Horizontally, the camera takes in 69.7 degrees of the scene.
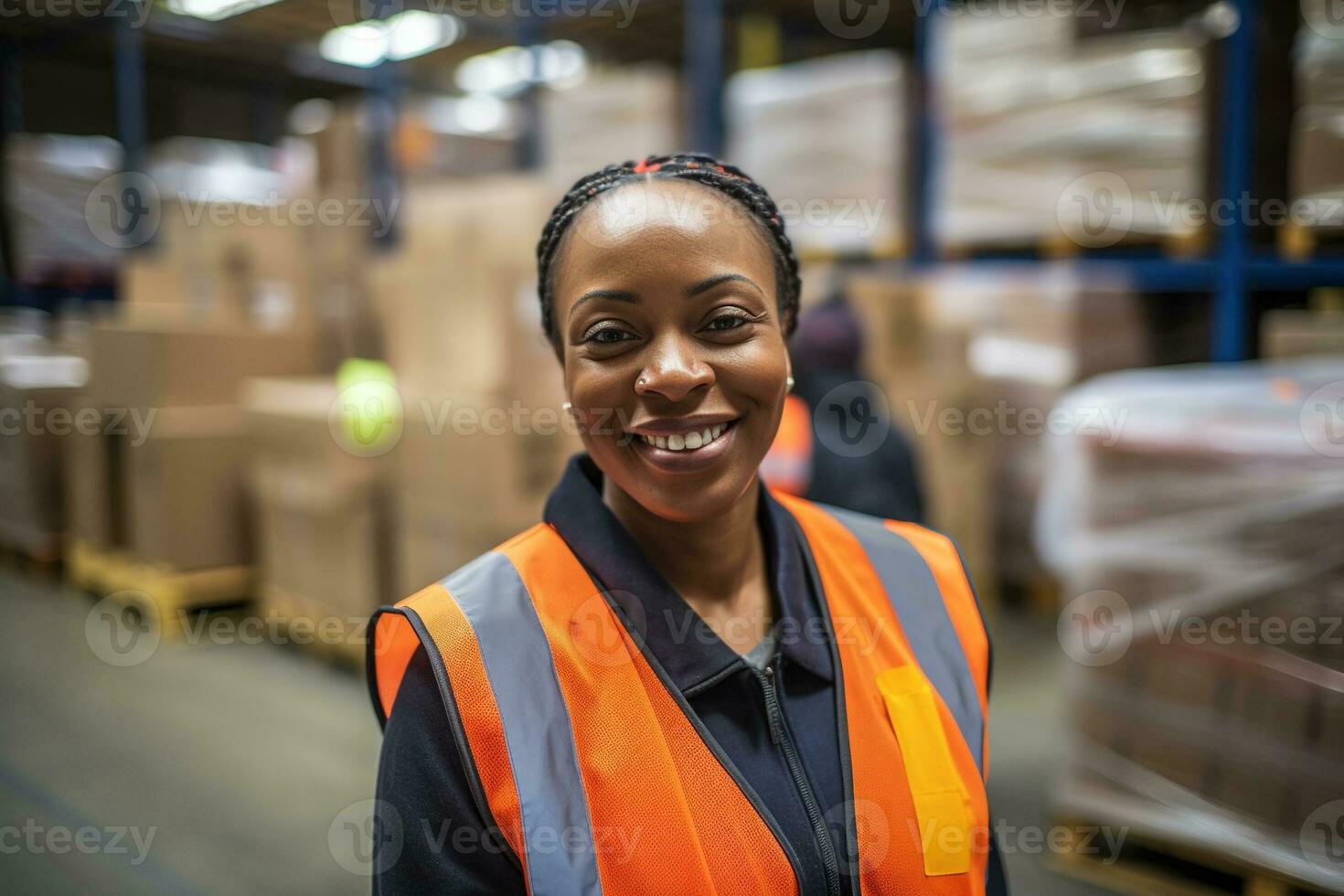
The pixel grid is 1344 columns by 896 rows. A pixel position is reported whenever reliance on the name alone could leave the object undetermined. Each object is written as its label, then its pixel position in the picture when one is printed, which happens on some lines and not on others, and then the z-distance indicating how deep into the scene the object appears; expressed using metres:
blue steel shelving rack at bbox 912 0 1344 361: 3.87
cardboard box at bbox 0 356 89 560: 5.62
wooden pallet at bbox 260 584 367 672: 4.18
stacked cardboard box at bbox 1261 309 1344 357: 3.69
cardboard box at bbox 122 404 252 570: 4.86
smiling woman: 1.00
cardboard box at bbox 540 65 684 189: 5.17
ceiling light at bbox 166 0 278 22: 6.20
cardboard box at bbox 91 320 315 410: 4.93
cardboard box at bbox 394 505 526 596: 3.80
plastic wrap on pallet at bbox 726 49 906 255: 4.73
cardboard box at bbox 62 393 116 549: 5.39
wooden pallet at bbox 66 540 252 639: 4.90
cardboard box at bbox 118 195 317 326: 5.36
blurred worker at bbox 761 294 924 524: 3.10
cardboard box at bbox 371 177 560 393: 3.90
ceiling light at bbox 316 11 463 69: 6.27
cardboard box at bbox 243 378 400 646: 4.20
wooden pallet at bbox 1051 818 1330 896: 2.65
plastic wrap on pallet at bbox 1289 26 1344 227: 3.55
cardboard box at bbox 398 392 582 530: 3.68
